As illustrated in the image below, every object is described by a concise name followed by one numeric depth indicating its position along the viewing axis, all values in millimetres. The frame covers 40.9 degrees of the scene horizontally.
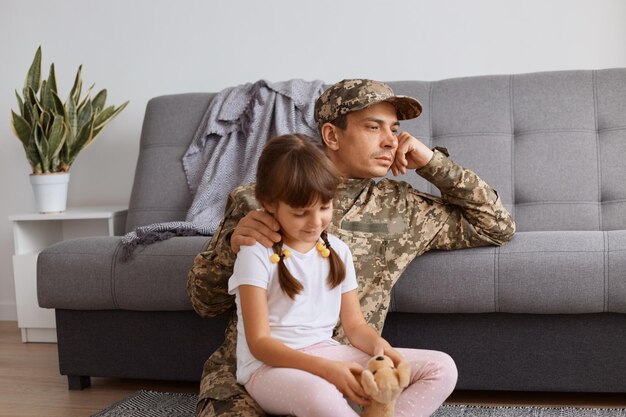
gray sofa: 2188
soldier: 2039
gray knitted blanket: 2908
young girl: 1608
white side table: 3316
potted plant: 3299
